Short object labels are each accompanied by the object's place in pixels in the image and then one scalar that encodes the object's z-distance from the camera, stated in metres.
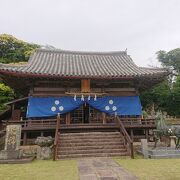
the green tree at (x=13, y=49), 25.93
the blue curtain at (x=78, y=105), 12.99
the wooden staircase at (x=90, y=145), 9.34
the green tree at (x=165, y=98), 21.24
